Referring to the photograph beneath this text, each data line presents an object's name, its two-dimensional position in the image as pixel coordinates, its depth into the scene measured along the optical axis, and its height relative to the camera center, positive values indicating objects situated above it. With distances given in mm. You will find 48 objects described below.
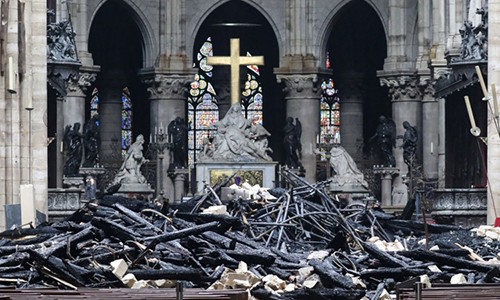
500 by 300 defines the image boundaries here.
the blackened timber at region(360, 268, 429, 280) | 26062 -1626
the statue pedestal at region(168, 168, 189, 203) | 69688 -1129
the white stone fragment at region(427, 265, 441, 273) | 26670 -1614
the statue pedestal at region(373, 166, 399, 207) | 69062 -1169
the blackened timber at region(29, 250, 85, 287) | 24406 -1465
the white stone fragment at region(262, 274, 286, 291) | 25125 -1685
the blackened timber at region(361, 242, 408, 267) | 26736 -1479
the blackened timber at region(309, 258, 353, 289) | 25016 -1621
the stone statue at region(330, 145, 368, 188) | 68750 -923
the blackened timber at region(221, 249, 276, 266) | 26516 -1456
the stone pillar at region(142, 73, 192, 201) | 71000 +1648
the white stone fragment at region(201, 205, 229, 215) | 30594 -980
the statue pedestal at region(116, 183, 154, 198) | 68394 -1502
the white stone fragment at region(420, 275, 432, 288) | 23684 -1605
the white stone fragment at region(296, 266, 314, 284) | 25594 -1600
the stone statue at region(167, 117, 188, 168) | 70500 +157
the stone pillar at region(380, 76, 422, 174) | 69812 +1366
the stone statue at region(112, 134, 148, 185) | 69375 -719
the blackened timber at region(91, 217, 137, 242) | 27680 -1140
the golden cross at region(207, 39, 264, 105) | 66000 +2654
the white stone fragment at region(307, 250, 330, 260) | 27359 -1476
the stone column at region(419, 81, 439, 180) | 67562 +374
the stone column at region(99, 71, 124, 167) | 74806 +1259
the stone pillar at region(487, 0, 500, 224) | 46406 +1491
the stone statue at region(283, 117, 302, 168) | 71375 +84
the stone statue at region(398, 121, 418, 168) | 68062 +42
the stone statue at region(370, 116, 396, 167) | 70312 +247
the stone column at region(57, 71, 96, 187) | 67312 +1441
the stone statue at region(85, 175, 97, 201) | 59469 -1271
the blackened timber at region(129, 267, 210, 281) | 25203 -1579
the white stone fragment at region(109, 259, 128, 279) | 24812 -1482
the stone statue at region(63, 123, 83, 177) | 65188 -135
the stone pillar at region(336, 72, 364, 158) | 76000 +1193
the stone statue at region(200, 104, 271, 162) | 67062 +115
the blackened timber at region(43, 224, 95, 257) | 25372 -1235
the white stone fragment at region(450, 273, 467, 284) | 25438 -1683
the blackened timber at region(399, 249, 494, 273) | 26944 -1525
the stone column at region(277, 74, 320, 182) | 71750 +1345
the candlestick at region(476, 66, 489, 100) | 30600 +910
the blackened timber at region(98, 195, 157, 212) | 32400 -921
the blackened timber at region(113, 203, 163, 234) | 28959 -1046
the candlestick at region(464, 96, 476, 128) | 30758 +437
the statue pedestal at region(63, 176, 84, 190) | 63750 -1178
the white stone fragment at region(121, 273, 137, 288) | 24609 -1615
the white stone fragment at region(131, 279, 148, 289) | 24562 -1671
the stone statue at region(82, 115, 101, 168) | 68438 +25
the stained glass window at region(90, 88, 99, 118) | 75938 +1539
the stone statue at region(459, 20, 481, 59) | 51531 +2527
